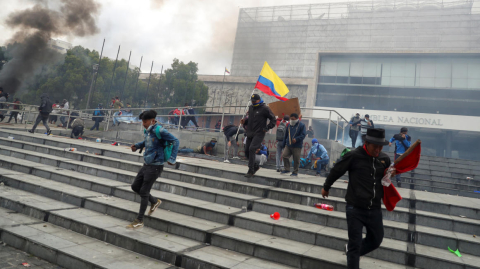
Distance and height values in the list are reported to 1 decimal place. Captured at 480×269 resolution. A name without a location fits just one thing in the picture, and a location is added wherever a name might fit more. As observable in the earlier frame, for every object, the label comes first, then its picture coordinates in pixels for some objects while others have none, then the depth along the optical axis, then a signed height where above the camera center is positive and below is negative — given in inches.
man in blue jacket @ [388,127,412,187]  361.7 +55.9
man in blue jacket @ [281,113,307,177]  308.2 +33.2
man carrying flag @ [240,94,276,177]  271.7 +40.3
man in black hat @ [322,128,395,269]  132.5 -2.6
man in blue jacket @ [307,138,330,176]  374.3 +29.4
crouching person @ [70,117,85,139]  542.3 +31.3
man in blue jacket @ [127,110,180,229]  188.7 -0.6
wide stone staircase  153.9 -34.7
